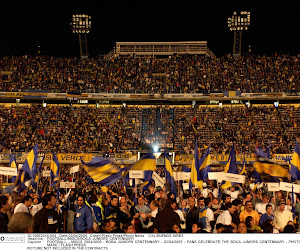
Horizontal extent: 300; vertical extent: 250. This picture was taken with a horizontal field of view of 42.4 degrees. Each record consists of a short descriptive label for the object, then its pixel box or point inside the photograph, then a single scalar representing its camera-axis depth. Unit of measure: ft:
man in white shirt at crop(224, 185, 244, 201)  39.84
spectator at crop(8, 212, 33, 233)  22.33
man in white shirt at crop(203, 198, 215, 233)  28.22
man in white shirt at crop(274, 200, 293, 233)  28.67
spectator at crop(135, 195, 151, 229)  29.27
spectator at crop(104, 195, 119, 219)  27.84
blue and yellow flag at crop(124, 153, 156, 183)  39.65
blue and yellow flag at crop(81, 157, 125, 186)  39.83
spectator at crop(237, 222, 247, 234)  24.04
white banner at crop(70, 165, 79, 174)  53.47
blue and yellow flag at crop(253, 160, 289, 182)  37.96
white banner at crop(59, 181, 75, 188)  48.68
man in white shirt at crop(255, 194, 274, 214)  32.21
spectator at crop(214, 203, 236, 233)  26.98
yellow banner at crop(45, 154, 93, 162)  106.30
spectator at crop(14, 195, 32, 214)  27.78
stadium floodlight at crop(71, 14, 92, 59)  160.71
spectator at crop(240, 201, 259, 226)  28.86
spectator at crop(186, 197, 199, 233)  27.02
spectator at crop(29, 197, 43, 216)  33.48
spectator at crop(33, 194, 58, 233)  23.71
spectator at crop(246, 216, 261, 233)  26.02
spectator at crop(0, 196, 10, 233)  22.43
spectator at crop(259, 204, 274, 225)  28.96
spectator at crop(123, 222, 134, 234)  22.59
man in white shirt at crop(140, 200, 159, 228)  28.83
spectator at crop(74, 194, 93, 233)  26.66
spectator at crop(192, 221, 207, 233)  23.61
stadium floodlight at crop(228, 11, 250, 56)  157.07
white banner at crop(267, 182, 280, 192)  35.91
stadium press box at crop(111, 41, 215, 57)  169.07
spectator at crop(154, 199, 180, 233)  24.26
